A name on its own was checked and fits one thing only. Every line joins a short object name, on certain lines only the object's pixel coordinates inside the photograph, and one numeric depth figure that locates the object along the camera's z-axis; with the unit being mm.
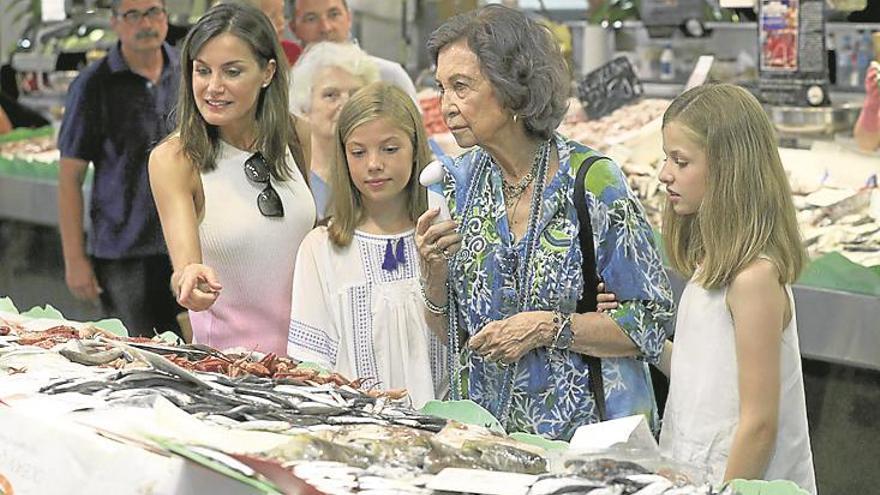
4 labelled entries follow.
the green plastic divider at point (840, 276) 4293
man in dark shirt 5211
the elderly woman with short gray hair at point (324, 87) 4512
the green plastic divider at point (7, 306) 3284
